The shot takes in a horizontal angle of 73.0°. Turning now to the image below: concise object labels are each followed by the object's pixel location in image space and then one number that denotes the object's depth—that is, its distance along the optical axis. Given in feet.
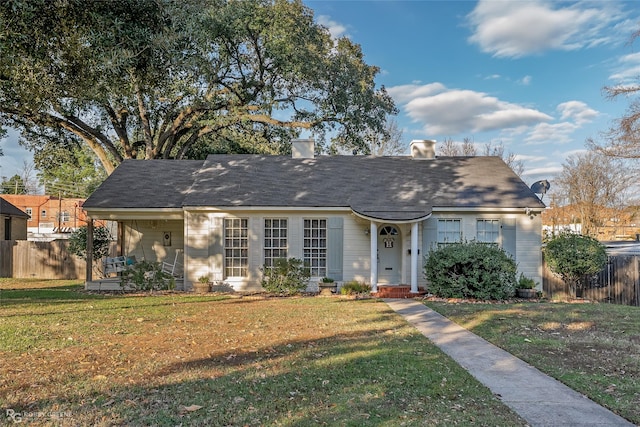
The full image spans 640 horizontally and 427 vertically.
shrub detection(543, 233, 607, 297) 42.06
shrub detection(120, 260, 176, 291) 43.32
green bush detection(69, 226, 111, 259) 55.31
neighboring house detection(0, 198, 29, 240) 80.38
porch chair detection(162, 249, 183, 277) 48.72
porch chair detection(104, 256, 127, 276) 46.98
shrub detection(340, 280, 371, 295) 43.62
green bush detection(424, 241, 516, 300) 39.52
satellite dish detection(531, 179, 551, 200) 50.06
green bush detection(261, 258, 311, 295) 43.29
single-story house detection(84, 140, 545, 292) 45.96
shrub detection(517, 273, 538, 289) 43.83
